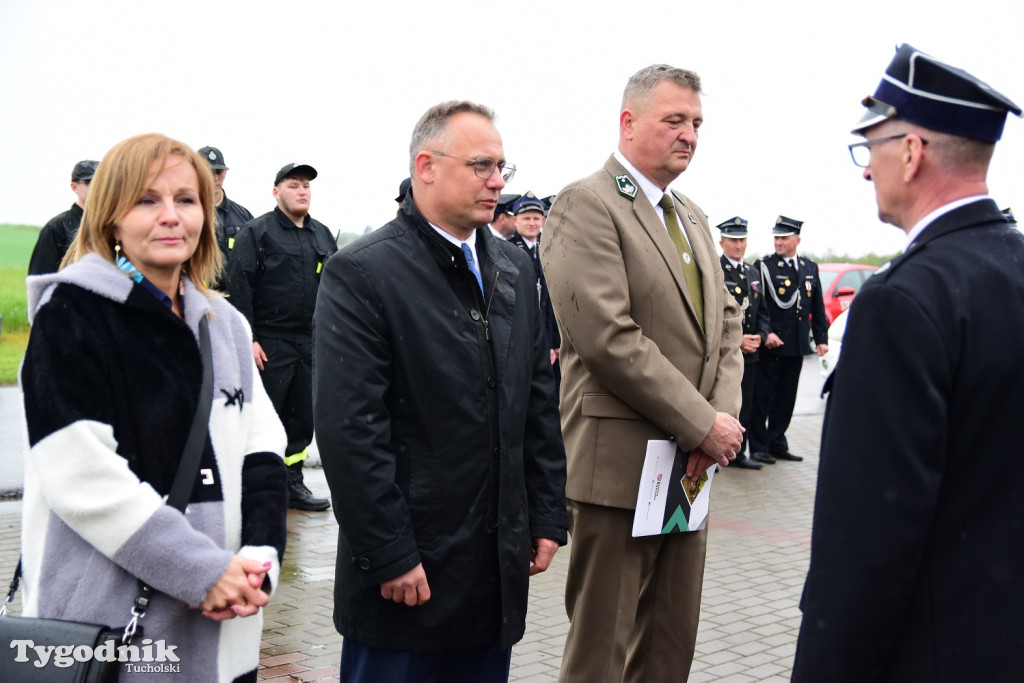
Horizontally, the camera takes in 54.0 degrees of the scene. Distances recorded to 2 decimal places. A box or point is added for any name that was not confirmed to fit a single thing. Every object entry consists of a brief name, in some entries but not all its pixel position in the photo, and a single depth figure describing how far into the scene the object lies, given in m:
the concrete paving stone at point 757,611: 5.43
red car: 17.96
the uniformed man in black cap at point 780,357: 10.33
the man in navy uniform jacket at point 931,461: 1.98
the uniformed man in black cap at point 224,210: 7.92
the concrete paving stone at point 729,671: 4.50
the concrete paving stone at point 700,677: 4.44
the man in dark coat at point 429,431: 2.76
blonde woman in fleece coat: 2.20
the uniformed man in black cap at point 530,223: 9.65
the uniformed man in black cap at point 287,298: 7.14
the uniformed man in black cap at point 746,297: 9.88
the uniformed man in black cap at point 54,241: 7.03
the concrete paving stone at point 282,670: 4.29
